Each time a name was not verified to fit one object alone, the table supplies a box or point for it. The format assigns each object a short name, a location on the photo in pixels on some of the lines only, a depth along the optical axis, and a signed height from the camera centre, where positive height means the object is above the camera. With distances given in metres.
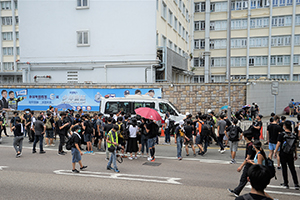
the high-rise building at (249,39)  38.78 +9.25
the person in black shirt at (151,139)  10.05 -1.85
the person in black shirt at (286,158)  6.79 -1.76
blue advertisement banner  19.69 -0.27
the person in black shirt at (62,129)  11.19 -1.67
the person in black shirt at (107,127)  10.23 -1.38
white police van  15.50 -0.70
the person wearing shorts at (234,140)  9.16 -1.70
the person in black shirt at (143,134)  10.37 -1.70
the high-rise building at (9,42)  46.47 +9.99
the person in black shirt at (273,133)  8.83 -1.40
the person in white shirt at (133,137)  10.21 -1.82
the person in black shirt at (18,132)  10.42 -1.64
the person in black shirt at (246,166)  6.04 -1.76
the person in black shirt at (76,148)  8.08 -1.80
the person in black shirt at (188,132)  10.22 -1.58
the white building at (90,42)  23.08 +5.15
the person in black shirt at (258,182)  3.19 -1.16
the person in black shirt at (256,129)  10.25 -1.45
